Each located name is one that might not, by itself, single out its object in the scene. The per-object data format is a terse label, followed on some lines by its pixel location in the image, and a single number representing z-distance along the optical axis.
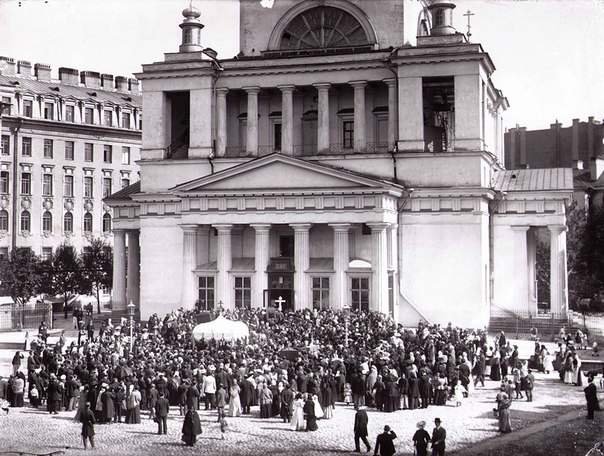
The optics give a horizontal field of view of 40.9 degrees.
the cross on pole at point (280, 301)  44.19
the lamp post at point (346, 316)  35.59
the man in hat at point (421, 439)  21.67
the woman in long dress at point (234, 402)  27.77
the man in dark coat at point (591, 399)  25.62
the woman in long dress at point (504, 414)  25.09
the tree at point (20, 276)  58.22
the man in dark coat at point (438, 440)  21.88
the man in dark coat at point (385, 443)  21.50
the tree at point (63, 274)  64.94
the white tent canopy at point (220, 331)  35.16
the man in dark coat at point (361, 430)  22.89
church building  47.28
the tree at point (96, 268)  66.31
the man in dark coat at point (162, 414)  25.19
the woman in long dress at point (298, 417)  25.64
